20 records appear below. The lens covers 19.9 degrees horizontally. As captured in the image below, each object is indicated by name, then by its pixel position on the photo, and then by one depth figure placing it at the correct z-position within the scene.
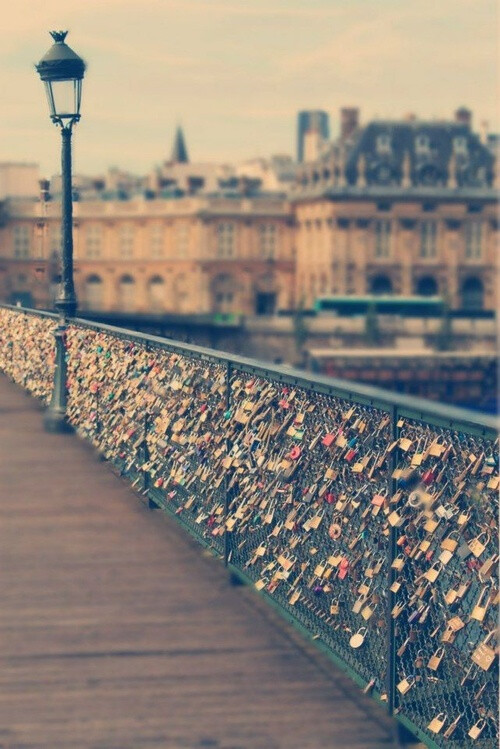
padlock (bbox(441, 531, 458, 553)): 5.61
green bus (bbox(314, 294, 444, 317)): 100.94
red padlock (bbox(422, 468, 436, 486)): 5.84
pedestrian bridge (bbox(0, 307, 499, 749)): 5.75
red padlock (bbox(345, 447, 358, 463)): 6.65
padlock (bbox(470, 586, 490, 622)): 5.31
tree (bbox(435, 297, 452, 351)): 93.81
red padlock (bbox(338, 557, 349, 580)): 6.79
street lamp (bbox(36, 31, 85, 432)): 15.79
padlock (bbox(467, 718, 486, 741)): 5.45
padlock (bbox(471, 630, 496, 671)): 5.29
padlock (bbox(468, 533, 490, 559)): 5.40
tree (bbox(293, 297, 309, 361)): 97.38
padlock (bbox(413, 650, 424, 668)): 6.01
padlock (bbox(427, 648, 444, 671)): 5.83
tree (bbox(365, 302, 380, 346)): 95.00
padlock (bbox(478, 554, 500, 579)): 5.32
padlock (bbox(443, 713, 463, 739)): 5.66
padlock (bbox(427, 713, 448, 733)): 5.79
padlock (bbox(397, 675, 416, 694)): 6.09
